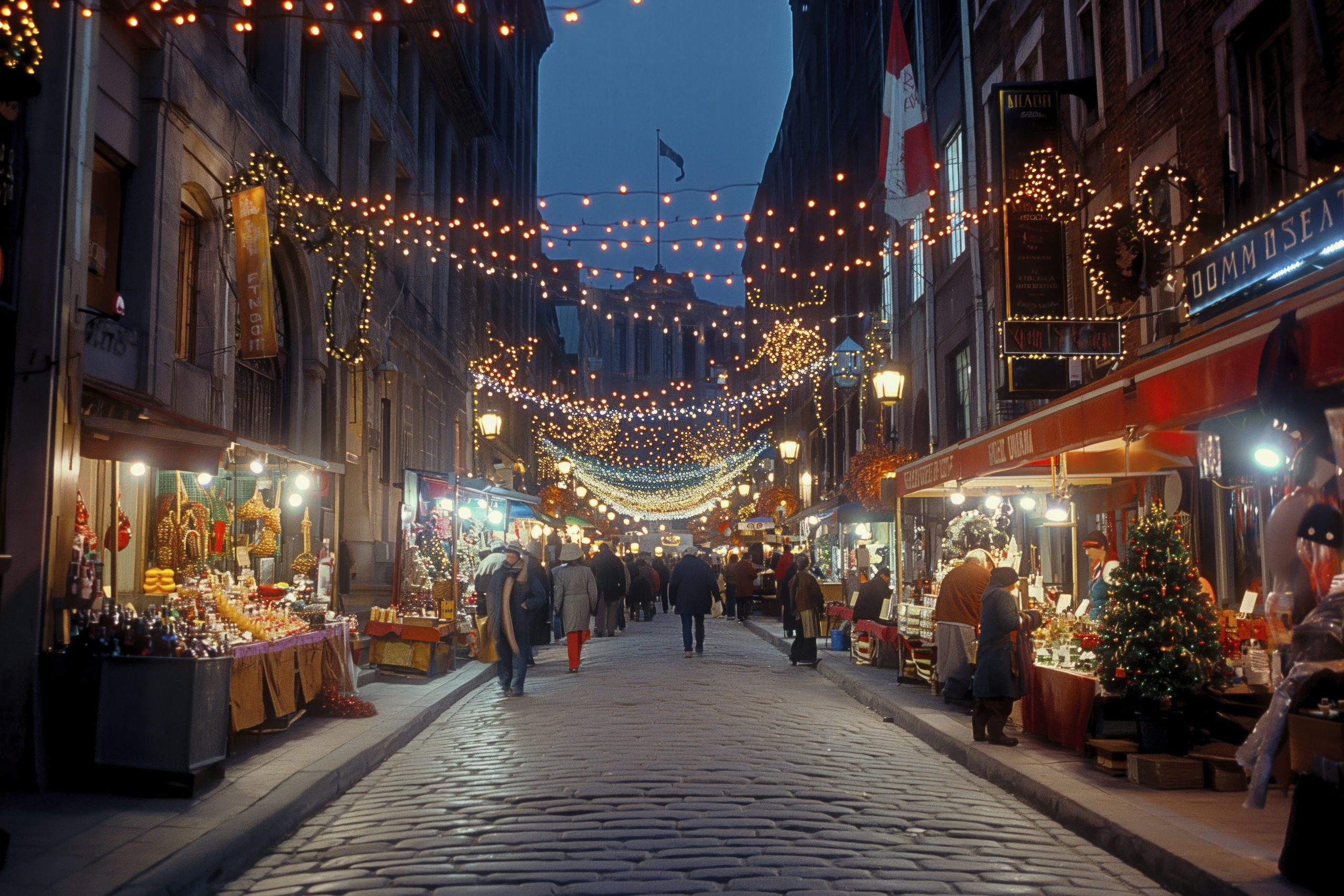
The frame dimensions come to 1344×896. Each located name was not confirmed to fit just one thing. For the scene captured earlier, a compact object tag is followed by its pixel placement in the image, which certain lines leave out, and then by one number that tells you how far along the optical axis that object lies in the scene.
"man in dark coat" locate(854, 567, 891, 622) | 20.03
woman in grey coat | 18.45
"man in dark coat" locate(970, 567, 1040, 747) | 10.80
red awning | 6.70
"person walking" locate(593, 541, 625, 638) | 27.97
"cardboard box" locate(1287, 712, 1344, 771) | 6.33
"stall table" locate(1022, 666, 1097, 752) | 10.05
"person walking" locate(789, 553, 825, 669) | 20.44
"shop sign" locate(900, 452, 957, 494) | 14.42
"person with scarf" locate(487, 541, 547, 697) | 15.75
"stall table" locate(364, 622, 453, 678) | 16.98
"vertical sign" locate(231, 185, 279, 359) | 15.74
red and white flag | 23.06
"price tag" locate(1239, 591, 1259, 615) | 10.59
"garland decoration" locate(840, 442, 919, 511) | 25.11
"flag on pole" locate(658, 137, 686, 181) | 65.57
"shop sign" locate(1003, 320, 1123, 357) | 13.55
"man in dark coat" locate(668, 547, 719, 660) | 22.53
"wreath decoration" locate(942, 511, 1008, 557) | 14.86
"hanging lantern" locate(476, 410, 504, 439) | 28.33
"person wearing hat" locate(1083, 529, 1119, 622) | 12.24
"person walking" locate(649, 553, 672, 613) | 46.53
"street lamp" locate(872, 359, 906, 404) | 23.41
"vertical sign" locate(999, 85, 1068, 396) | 16.77
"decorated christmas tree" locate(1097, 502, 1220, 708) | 9.24
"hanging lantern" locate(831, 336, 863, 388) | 28.92
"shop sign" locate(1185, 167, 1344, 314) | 9.69
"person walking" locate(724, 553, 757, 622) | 34.38
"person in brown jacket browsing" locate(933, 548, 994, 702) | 13.20
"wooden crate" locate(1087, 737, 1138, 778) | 9.14
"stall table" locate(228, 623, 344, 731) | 10.16
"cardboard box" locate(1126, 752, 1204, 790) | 8.65
